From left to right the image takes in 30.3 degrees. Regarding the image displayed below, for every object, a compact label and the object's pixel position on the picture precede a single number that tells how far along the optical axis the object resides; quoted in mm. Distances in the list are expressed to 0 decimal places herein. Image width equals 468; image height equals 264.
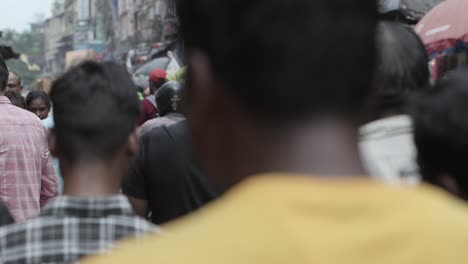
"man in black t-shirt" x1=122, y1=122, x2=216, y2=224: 4180
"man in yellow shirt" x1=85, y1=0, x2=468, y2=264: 1121
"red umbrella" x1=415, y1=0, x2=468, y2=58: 6992
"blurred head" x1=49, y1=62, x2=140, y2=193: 2484
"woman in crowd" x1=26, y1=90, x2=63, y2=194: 8406
